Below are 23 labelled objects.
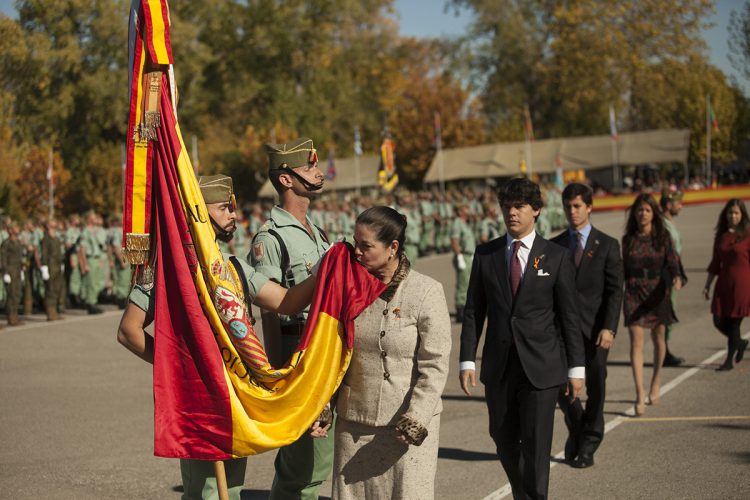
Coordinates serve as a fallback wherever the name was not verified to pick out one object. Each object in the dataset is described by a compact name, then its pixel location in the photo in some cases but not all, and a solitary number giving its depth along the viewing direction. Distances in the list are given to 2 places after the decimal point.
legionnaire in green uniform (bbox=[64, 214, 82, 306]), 22.62
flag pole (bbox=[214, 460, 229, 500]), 4.89
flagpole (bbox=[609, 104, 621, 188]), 58.88
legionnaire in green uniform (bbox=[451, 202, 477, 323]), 17.89
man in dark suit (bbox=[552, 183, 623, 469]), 7.88
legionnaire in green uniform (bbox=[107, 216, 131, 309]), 22.25
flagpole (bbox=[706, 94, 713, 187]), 60.62
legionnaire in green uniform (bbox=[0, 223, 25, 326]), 19.86
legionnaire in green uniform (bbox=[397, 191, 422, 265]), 26.02
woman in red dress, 11.90
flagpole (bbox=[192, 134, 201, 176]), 49.99
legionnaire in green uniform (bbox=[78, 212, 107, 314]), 22.12
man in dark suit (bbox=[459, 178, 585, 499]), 6.13
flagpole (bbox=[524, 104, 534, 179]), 62.30
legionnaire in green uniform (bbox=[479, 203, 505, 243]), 17.67
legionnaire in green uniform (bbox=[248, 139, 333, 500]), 5.71
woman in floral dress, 10.03
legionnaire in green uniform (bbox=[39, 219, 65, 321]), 20.54
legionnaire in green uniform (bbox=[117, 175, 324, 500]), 4.94
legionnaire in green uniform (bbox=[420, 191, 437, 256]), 35.00
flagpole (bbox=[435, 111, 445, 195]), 58.69
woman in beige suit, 4.77
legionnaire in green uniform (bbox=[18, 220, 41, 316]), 22.17
